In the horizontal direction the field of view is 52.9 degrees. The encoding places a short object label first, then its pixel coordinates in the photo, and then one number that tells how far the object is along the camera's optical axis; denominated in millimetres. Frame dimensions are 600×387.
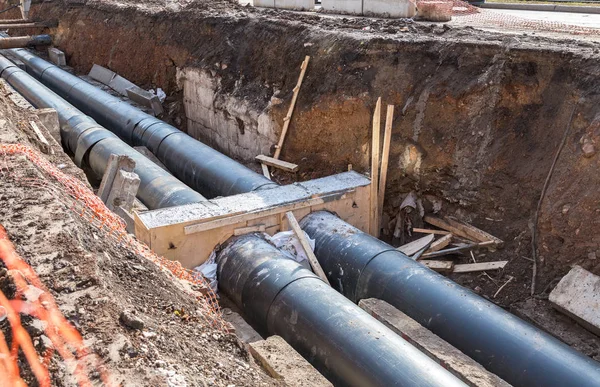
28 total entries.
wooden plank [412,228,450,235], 9540
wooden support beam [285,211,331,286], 8266
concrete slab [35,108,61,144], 12016
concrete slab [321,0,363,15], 15970
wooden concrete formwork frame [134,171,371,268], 8117
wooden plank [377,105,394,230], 10047
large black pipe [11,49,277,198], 10180
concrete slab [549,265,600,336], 7180
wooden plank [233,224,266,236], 8539
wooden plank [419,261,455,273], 8898
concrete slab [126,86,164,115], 15523
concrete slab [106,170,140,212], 9188
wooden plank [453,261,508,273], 8609
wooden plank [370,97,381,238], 9961
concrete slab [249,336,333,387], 5466
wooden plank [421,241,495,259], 8966
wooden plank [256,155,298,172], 11297
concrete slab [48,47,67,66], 21062
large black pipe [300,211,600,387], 6094
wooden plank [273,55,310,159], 11648
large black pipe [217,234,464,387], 5742
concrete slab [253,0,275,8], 18016
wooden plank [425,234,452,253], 9242
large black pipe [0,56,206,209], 9633
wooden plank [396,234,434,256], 9352
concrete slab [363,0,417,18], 15003
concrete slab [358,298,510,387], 5859
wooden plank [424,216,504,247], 9008
